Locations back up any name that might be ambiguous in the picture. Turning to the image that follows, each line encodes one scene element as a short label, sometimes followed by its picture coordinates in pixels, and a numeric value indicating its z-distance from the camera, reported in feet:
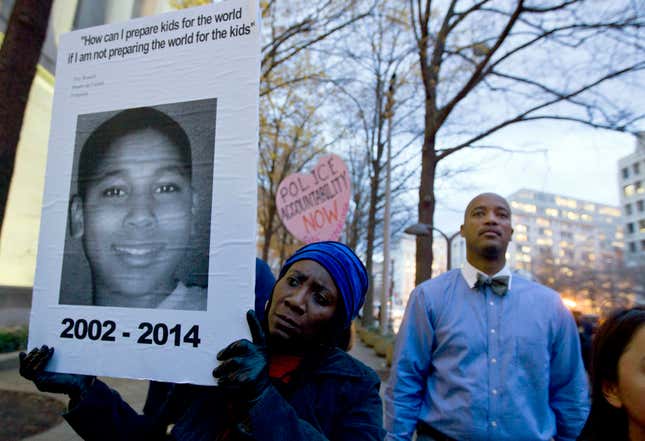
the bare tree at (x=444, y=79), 27.48
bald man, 7.27
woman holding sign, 4.65
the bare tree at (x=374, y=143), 42.55
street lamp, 30.50
